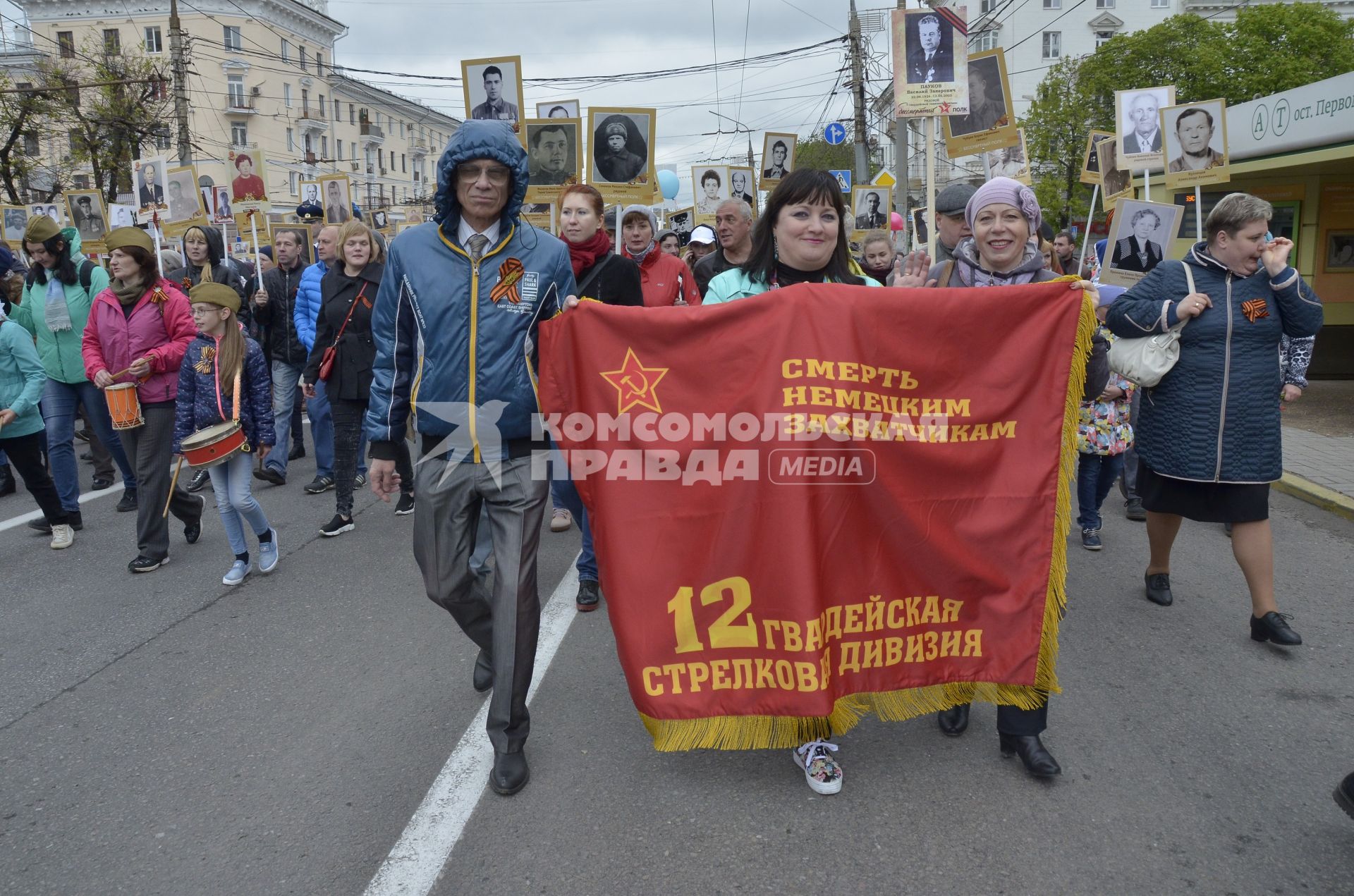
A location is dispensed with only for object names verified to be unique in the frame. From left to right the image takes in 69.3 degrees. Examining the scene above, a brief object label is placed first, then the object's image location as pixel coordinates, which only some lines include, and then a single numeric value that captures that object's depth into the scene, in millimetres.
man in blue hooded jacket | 3268
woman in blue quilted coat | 4402
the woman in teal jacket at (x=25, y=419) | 6367
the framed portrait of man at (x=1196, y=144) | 7832
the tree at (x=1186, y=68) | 33656
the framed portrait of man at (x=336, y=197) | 13077
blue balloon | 20312
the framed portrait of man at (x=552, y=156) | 8641
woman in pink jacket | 6094
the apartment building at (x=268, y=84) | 57188
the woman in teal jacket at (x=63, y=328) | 7160
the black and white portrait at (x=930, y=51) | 5824
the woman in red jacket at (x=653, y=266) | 6293
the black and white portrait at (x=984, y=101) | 8008
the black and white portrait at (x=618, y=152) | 7516
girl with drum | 5746
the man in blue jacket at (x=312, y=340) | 7918
